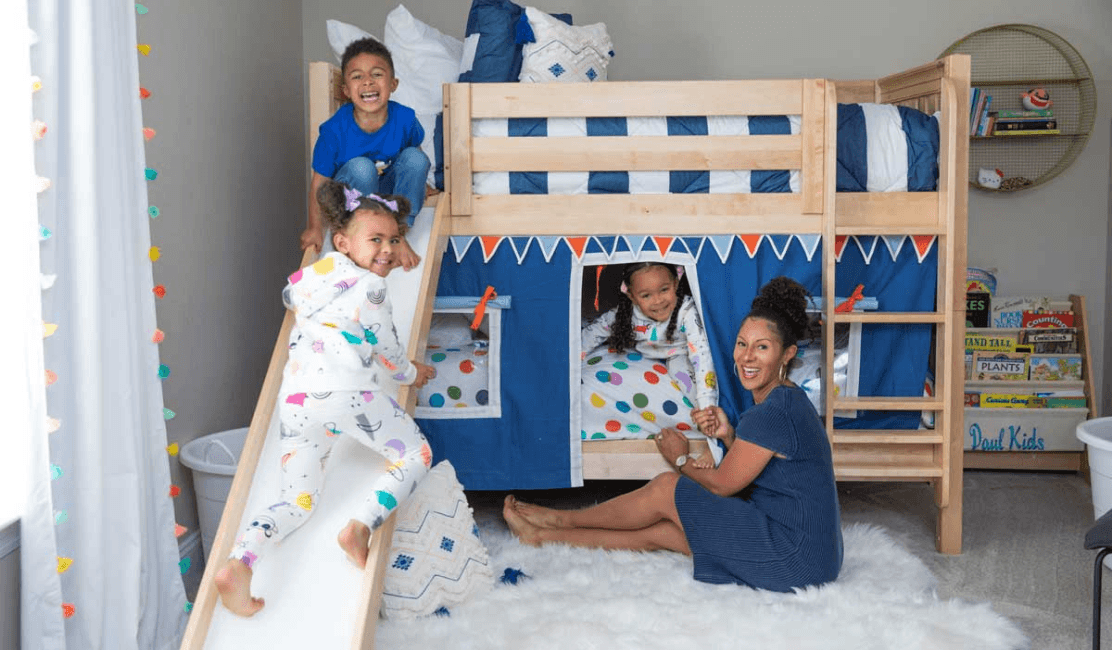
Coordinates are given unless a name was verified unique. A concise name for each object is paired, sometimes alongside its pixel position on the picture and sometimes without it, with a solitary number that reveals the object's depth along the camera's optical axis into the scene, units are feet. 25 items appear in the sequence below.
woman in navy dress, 8.40
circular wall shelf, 13.71
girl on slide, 7.39
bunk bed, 9.84
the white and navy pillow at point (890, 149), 9.93
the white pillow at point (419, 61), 11.74
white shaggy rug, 7.47
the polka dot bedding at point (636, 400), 10.21
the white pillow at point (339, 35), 11.60
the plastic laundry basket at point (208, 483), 8.82
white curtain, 6.22
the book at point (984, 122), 13.51
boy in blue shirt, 9.39
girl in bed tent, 10.23
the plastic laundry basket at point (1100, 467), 9.57
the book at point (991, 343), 13.26
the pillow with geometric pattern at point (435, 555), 8.07
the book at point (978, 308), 13.44
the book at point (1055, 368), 13.14
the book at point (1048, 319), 13.25
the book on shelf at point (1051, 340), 13.20
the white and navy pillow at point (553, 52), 10.98
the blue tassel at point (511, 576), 8.72
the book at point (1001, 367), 13.20
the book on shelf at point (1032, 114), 13.58
